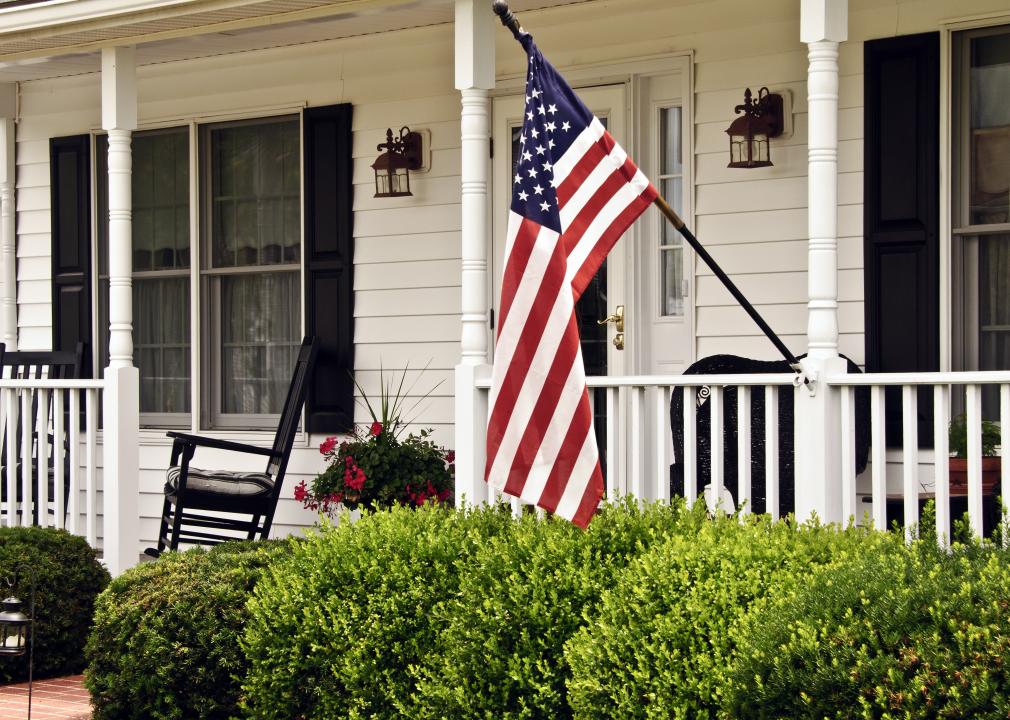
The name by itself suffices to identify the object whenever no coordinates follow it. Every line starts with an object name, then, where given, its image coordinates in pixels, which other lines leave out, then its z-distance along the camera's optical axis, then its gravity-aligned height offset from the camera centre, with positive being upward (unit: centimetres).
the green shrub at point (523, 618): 835 -77
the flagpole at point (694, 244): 906 +52
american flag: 862 +2
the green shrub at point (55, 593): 1224 -100
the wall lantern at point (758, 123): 1294 +124
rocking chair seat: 1426 -59
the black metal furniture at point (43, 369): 1634 +6
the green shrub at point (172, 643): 984 -100
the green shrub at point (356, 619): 903 -84
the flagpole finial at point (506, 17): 900 +123
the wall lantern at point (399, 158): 1511 +125
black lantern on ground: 897 -85
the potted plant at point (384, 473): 1416 -51
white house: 1208 +89
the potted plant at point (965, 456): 1120 -34
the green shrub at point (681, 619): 748 -71
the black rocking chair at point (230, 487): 1420 -59
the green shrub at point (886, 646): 631 -67
